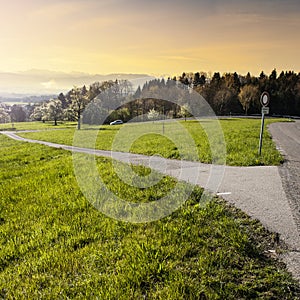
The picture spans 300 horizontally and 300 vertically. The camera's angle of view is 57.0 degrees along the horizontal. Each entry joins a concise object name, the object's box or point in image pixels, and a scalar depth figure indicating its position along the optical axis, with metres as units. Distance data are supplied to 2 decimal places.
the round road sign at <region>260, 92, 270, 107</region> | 12.18
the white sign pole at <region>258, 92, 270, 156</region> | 12.17
